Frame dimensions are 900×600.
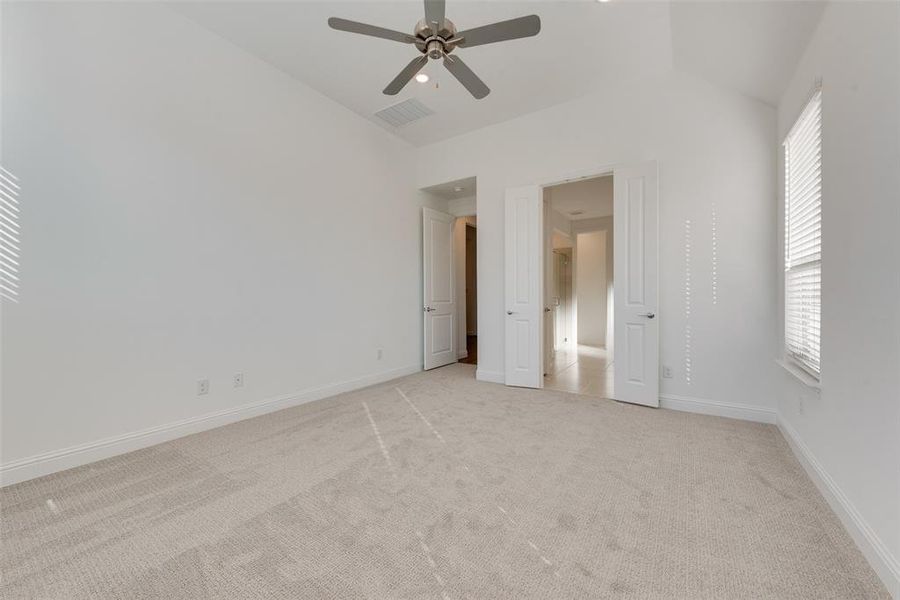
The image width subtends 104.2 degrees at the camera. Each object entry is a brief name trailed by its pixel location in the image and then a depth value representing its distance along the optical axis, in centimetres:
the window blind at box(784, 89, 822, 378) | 218
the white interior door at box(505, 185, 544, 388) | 407
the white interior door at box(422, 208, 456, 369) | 511
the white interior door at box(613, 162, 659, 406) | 336
